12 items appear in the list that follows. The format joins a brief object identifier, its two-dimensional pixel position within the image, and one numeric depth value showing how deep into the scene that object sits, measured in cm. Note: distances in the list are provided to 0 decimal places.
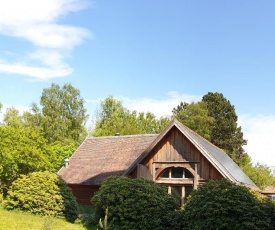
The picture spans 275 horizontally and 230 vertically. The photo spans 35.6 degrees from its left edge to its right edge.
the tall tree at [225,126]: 5856
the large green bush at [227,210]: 1641
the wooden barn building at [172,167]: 2436
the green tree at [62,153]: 4594
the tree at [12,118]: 6366
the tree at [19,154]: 2584
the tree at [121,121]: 5719
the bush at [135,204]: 1873
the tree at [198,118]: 5188
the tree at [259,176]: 5131
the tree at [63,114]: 5822
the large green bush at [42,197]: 2094
